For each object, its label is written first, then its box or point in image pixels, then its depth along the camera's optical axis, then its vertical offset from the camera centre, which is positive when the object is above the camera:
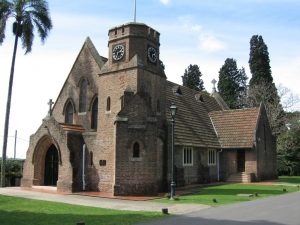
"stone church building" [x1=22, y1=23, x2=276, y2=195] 24.64 +2.40
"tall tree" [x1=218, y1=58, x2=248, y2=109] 66.93 +14.39
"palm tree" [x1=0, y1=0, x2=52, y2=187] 31.16 +11.35
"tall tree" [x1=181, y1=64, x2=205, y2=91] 71.81 +15.96
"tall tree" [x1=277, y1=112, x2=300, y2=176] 52.88 +1.98
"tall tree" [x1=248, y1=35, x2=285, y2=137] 55.50 +11.66
